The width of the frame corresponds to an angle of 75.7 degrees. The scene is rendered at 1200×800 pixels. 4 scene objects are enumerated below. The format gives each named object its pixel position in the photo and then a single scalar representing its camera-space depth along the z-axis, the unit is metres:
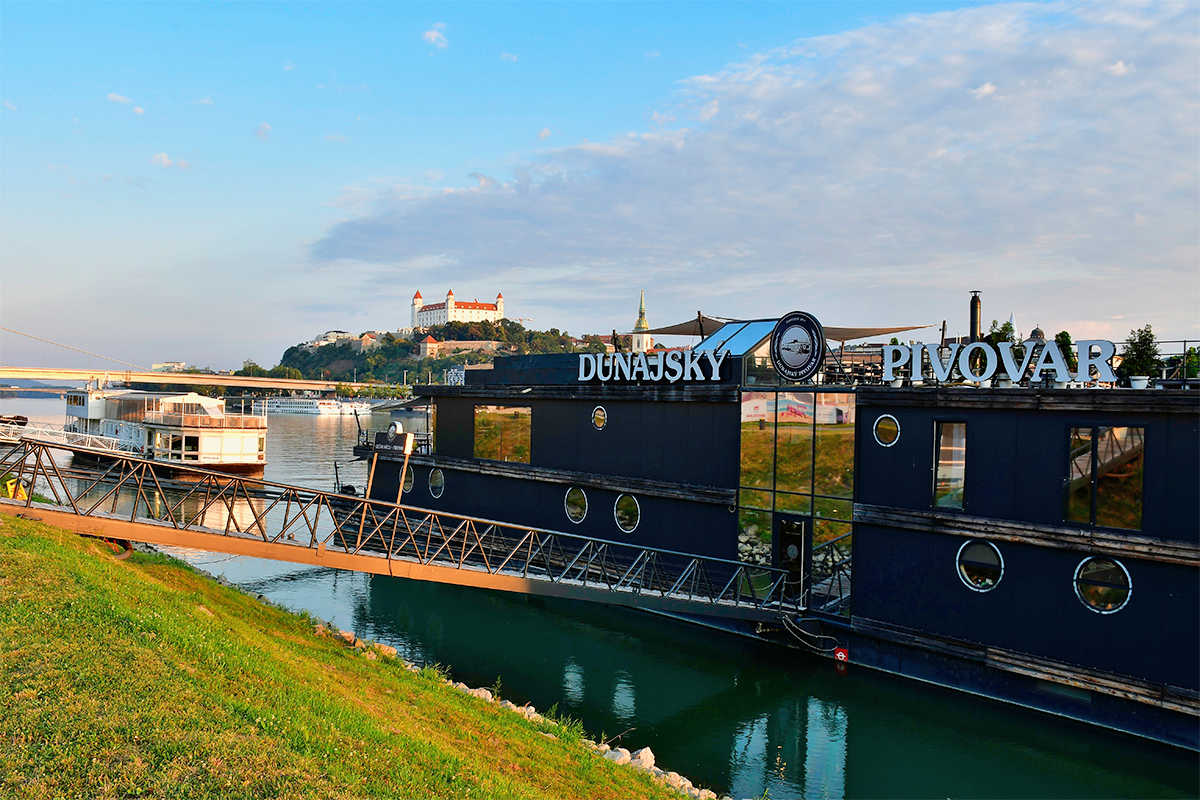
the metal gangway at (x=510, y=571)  17.86
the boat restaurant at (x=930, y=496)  15.04
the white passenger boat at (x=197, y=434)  56.16
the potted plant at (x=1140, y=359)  16.58
